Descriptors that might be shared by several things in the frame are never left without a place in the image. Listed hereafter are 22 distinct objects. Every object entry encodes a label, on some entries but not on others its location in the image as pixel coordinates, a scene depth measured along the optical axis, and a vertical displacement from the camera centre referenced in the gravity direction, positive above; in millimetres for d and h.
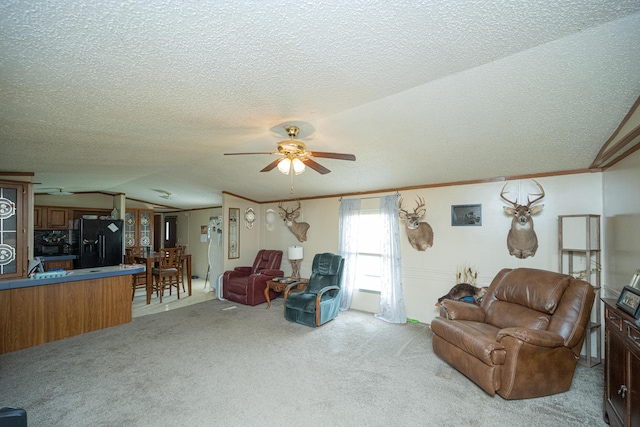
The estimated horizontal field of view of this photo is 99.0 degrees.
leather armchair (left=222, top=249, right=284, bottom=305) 5546 -1313
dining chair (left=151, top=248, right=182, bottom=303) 5820 -1117
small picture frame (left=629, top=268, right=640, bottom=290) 1985 -482
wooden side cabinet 1665 -1028
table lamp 5594 -840
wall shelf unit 3090 -483
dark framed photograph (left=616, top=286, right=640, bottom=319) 1750 -579
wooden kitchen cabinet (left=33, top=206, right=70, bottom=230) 6566 -7
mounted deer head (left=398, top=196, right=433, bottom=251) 4477 -202
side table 5152 -1320
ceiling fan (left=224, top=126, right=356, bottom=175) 2525 +585
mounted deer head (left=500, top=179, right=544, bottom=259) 3602 -168
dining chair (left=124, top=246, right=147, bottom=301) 6114 -1377
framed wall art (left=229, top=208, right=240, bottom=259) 6461 -378
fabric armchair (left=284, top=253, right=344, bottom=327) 4312 -1313
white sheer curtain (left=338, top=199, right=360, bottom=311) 5227 -525
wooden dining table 5715 -974
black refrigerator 6219 -577
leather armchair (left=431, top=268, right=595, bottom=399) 2412 -1170
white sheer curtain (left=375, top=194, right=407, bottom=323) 4586 -875
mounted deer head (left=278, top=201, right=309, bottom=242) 6102 -156
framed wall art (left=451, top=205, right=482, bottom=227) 4059 +26
